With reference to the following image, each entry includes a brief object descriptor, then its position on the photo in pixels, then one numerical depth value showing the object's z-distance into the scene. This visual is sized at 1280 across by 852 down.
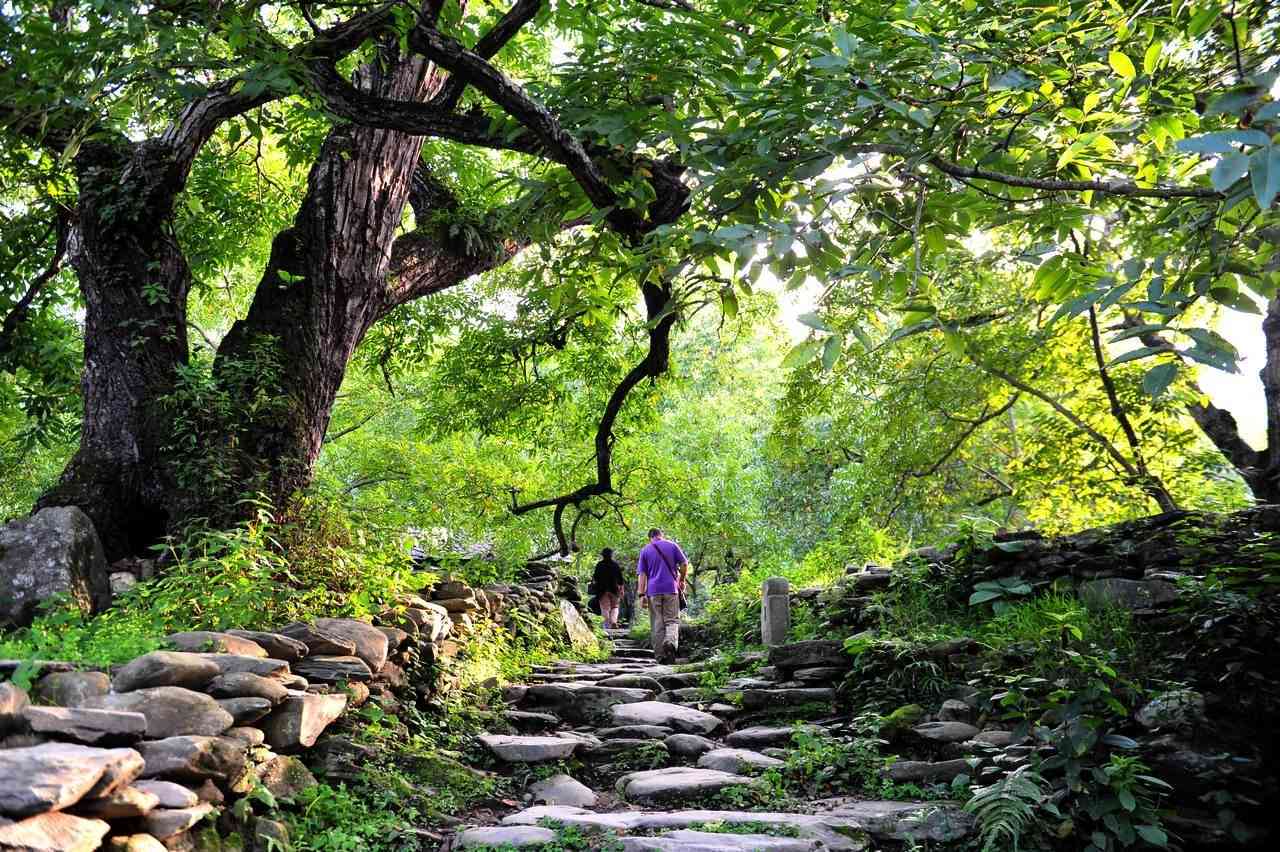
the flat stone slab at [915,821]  4.46
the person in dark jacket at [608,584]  14.84
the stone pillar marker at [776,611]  9.42
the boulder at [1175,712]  4.52
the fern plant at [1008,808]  4.16
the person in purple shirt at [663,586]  10.82
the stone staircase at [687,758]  4.41
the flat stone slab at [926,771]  5.25
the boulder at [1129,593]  5.55
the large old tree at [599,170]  3.30
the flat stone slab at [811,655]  7.57
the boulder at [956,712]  5.80
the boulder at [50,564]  4.96
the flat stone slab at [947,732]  5.55
